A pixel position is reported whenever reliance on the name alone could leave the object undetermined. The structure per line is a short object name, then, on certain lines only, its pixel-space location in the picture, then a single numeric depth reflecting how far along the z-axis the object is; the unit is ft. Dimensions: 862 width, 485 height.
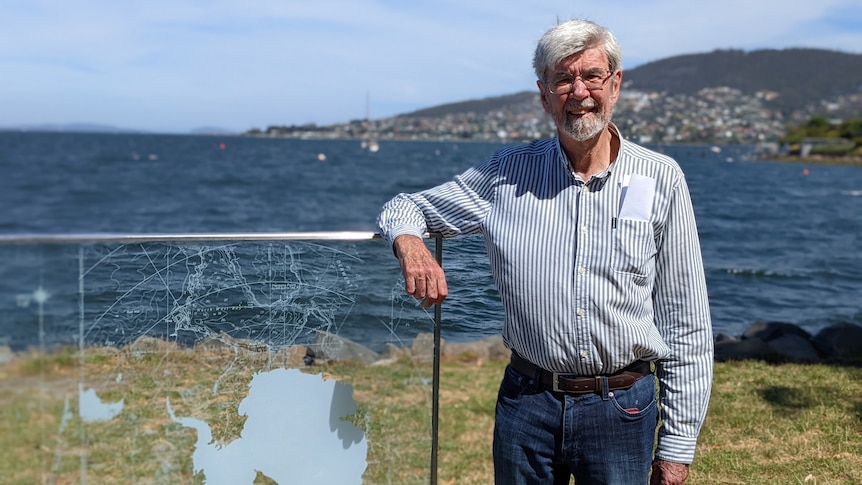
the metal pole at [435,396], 9.61
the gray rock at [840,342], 25.53
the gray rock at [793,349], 24.70
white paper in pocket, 7.42
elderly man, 7.43
